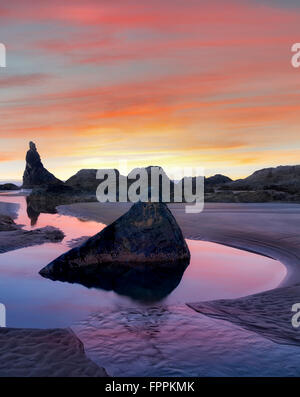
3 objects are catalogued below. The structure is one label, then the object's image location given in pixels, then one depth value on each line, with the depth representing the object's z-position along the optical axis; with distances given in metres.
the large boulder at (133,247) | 9.90
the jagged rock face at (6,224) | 17.43
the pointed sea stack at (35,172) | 134.38
